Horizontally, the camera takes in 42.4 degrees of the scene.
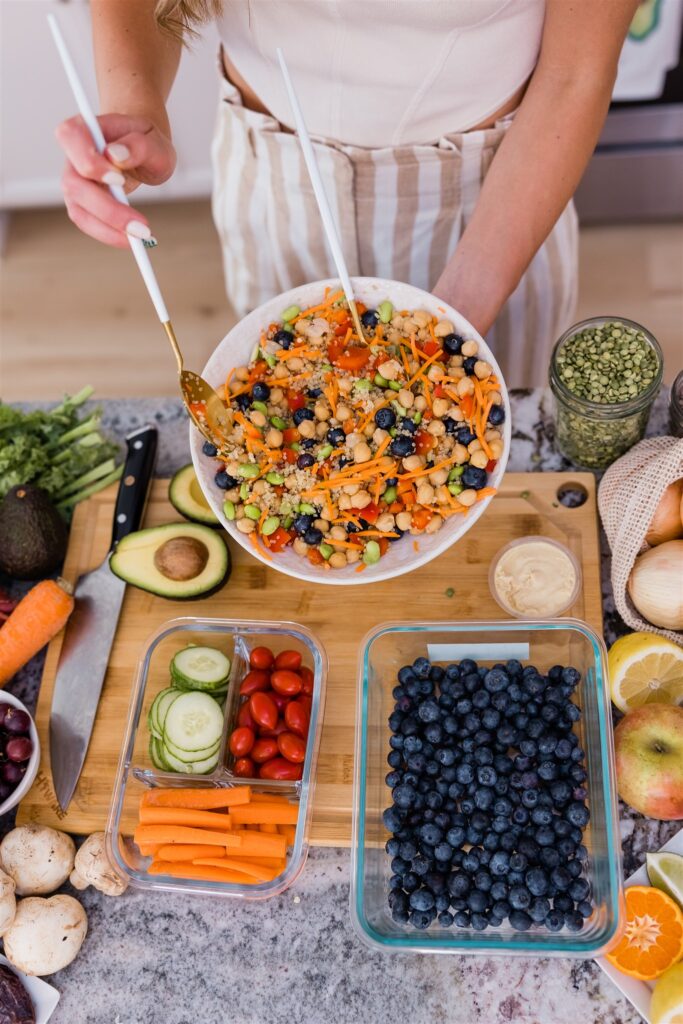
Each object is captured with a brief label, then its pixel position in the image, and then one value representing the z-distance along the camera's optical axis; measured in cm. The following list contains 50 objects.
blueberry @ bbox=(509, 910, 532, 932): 128
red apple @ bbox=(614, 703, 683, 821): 138
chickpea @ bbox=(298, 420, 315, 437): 152
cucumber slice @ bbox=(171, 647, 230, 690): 155
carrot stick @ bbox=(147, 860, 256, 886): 141
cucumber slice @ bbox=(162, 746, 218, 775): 150
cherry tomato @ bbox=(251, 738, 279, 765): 149
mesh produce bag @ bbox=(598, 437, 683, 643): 148
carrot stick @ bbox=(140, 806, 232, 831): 144
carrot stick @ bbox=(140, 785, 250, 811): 145
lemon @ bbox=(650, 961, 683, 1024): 123
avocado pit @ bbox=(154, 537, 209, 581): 164
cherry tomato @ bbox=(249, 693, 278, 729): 150
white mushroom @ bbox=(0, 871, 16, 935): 139
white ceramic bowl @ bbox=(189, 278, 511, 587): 143
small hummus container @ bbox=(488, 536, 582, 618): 159
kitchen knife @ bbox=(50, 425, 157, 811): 160
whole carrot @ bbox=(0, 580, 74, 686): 163
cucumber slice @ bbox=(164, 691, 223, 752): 149
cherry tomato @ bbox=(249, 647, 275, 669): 158
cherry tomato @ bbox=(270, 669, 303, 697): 153
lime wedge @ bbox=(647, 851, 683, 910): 134
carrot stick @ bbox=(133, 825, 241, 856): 143
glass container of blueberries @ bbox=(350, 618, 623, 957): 129
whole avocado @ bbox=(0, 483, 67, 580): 169
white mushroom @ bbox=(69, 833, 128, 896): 146
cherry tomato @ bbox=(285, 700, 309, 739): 150
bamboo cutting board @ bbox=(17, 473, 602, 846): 157
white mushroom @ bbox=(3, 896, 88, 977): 140
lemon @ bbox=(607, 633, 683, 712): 148
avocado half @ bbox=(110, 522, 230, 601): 165
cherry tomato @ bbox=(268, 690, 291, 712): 153
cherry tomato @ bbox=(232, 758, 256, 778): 149
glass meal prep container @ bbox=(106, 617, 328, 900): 142
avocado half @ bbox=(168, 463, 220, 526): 173
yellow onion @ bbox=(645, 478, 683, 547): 150
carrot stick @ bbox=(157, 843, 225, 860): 144
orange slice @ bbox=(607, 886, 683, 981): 130
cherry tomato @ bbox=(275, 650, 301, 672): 156
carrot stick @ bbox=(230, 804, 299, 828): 144
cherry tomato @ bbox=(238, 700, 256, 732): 152
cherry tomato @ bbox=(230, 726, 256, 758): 150
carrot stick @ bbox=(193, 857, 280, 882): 141
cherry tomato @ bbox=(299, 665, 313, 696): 156
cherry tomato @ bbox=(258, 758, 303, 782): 147
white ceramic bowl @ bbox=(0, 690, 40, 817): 148
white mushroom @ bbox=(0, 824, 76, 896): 146
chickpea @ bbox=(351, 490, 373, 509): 143
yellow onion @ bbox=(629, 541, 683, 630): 147
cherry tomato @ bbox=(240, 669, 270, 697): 155
